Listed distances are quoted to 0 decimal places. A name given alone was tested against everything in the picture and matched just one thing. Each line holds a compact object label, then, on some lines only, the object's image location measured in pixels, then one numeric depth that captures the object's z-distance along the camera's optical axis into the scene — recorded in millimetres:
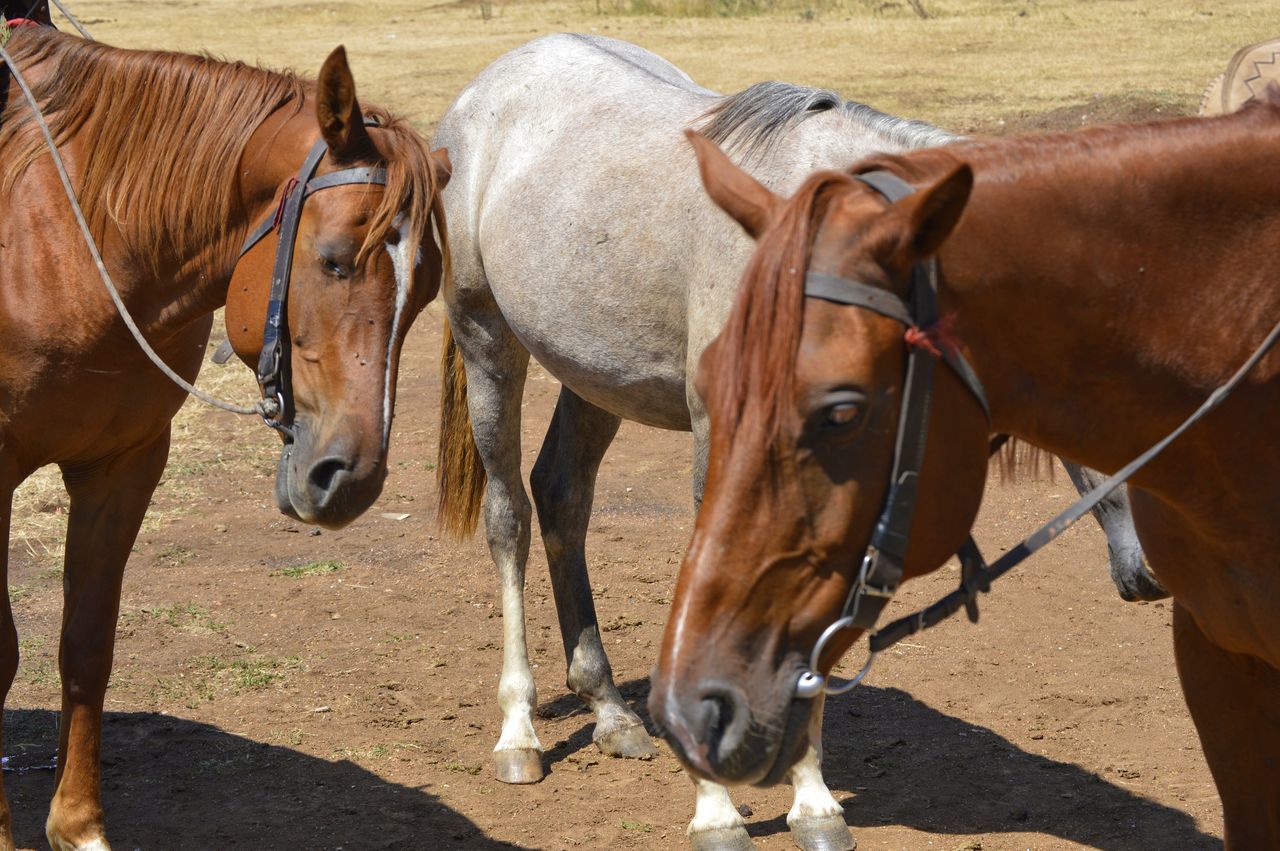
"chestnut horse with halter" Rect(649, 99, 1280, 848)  3699
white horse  7293
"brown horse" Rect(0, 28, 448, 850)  5883
